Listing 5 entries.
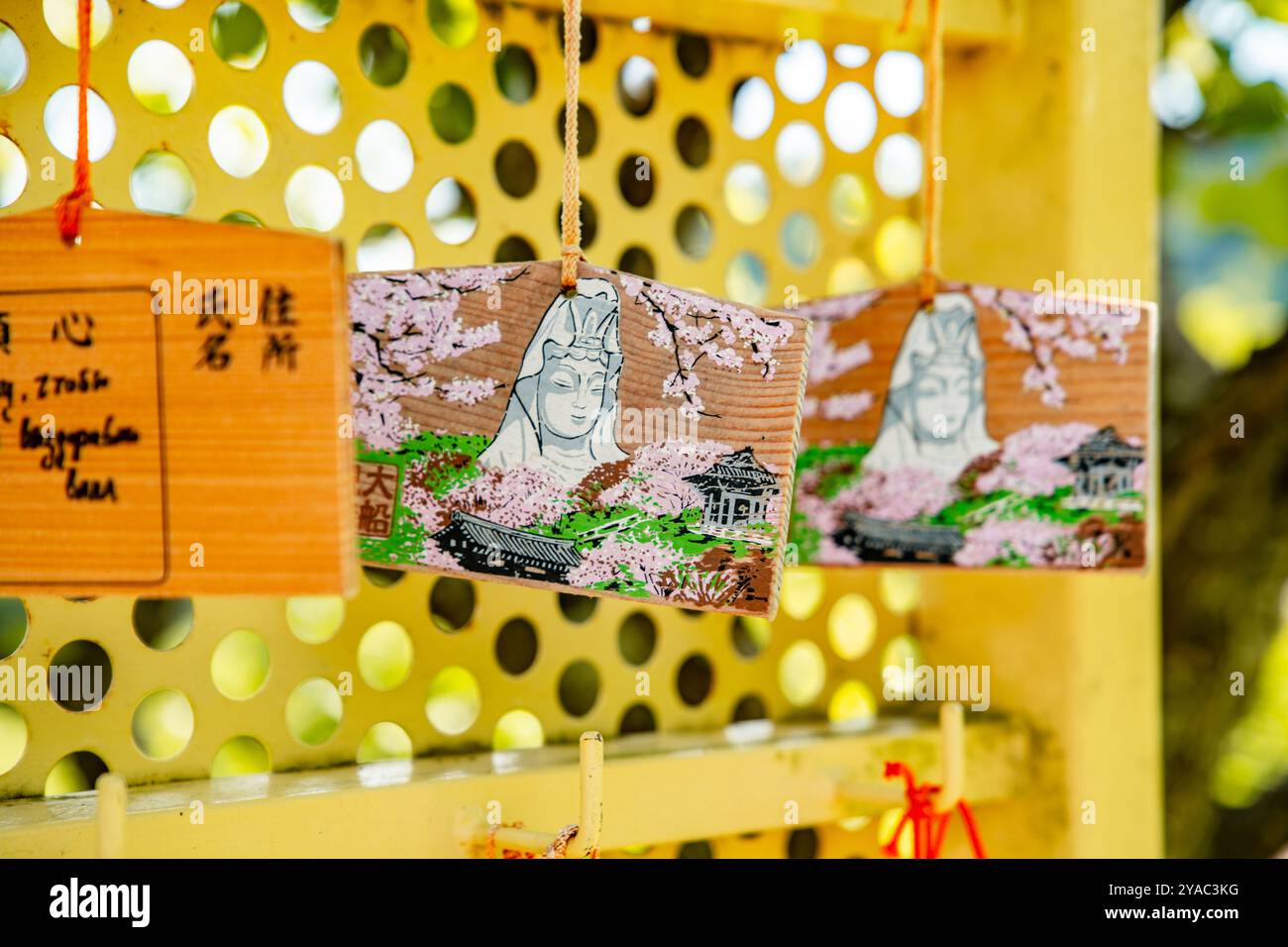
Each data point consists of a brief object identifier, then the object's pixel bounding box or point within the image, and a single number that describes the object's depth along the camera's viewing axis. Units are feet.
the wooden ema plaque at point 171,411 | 2.47
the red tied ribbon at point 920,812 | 4.04
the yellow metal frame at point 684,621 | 3.50
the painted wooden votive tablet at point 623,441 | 3.04
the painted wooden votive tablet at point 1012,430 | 3.75
